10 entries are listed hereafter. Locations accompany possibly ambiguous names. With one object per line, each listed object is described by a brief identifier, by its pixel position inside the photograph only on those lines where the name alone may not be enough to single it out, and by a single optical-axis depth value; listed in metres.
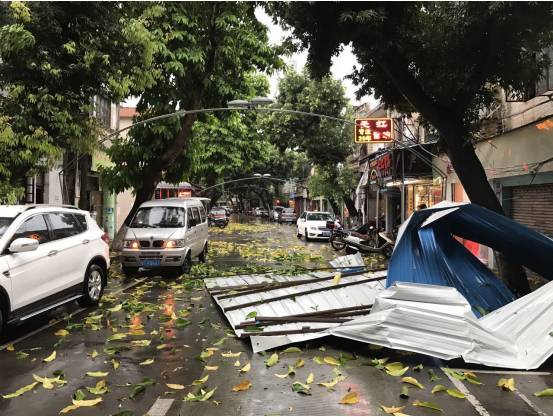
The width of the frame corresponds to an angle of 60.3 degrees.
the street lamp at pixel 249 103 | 15.37
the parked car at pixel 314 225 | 25.33
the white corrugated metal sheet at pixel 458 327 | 5.34
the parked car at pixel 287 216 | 50.48
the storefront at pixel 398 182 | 19.53
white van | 12.04
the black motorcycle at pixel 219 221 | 40.03
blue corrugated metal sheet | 6.99
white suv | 6.27
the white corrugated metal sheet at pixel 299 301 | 6.22
